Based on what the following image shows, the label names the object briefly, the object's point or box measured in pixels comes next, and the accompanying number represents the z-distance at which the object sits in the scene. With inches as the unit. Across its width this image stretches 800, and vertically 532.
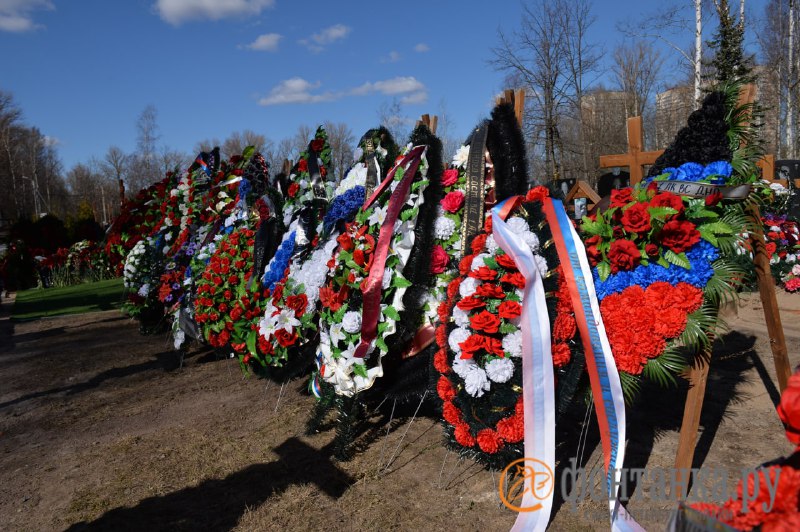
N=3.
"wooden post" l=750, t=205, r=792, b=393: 147.6
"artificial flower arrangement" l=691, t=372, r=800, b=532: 50.6
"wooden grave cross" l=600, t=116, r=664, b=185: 200.7
